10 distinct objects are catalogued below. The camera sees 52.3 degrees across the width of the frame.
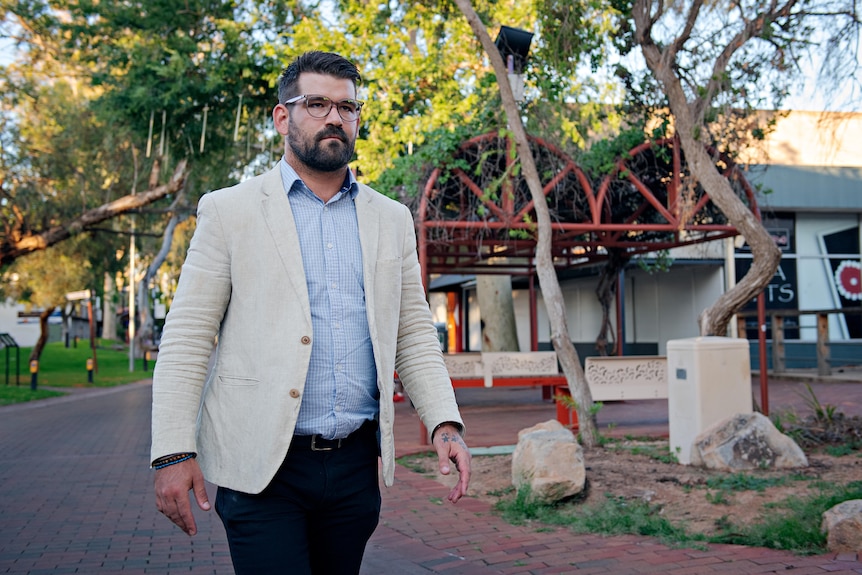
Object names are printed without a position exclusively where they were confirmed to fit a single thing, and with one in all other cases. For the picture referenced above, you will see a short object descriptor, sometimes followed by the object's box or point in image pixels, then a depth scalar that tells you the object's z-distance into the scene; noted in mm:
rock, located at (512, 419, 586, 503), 6289
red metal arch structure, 10727
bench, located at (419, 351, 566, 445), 12305
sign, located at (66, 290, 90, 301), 27359
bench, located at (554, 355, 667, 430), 10969
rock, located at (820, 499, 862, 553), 4832
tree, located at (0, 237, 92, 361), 26922
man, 2287
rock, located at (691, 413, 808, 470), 7129
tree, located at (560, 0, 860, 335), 9024
